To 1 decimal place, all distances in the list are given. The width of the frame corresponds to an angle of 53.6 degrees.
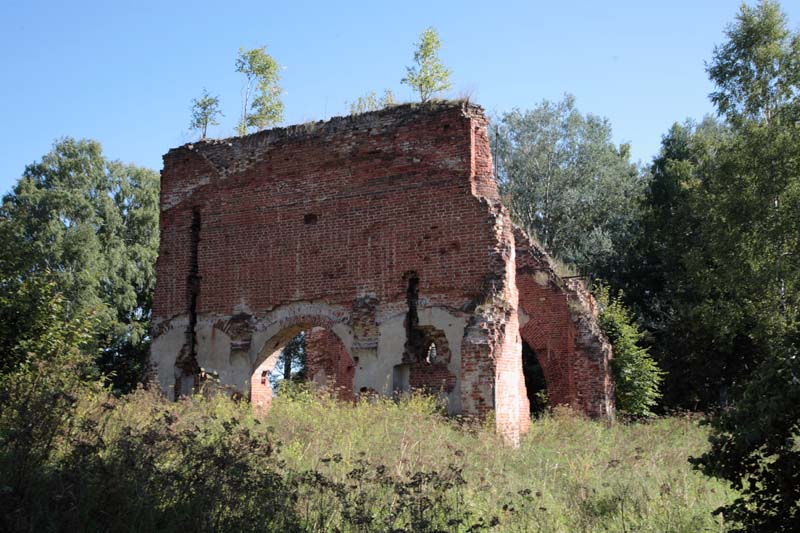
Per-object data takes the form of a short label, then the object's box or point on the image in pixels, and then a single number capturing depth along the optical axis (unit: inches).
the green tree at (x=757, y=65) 746.8
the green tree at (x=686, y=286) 777.6
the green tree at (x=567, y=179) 1242.6
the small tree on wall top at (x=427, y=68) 837.2
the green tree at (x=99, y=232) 1074.7
